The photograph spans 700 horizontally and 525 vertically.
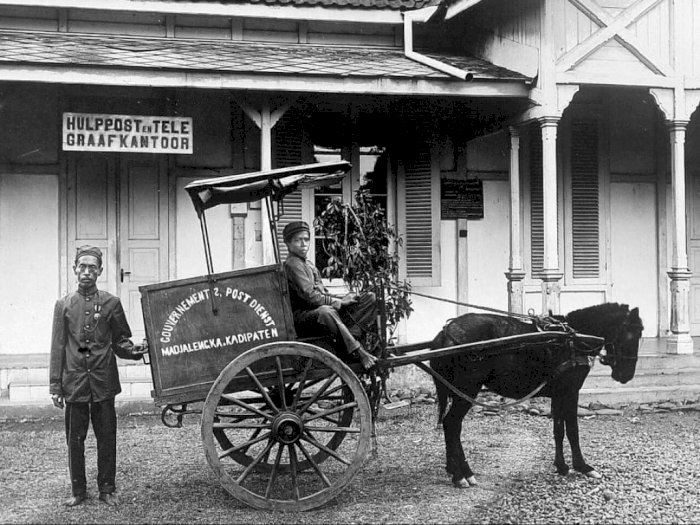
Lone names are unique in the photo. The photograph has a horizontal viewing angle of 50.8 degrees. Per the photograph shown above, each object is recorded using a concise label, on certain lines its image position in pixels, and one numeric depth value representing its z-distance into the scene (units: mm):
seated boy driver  4883
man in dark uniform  4863
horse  5383
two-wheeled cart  4566
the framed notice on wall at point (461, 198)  10047
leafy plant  7910
